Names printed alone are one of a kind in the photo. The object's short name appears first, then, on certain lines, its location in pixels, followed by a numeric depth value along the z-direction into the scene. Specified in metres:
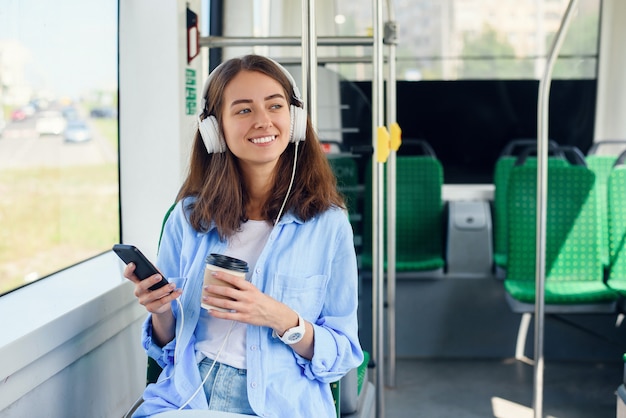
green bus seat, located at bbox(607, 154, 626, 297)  3.75
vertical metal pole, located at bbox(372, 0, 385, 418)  2.66
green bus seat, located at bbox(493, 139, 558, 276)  4.32
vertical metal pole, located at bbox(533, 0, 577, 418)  2.83
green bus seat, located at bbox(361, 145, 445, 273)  4.46
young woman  1.56
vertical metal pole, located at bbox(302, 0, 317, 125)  2.05
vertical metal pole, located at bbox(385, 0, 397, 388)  3.35
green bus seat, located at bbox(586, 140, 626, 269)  3.95
